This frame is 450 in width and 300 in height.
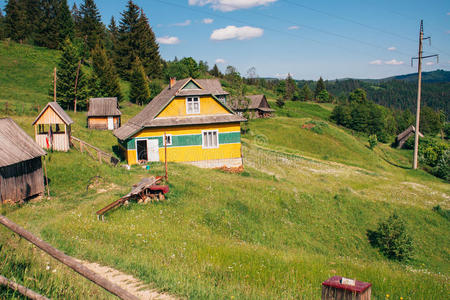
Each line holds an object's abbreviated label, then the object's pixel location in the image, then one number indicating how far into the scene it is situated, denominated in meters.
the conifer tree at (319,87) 145.00
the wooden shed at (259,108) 72.61
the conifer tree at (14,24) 80.81
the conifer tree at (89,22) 85.06
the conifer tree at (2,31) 79.79
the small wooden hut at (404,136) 79.17
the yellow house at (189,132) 27.91
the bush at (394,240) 17.88
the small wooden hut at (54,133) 22.86
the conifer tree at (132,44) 79.86
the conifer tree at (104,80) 56.23
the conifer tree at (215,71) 135.44
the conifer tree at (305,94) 133.59
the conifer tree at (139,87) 64.31
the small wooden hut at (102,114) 43.06
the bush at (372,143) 61.34
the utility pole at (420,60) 43.62
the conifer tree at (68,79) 47.44
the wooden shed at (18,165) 14.96
